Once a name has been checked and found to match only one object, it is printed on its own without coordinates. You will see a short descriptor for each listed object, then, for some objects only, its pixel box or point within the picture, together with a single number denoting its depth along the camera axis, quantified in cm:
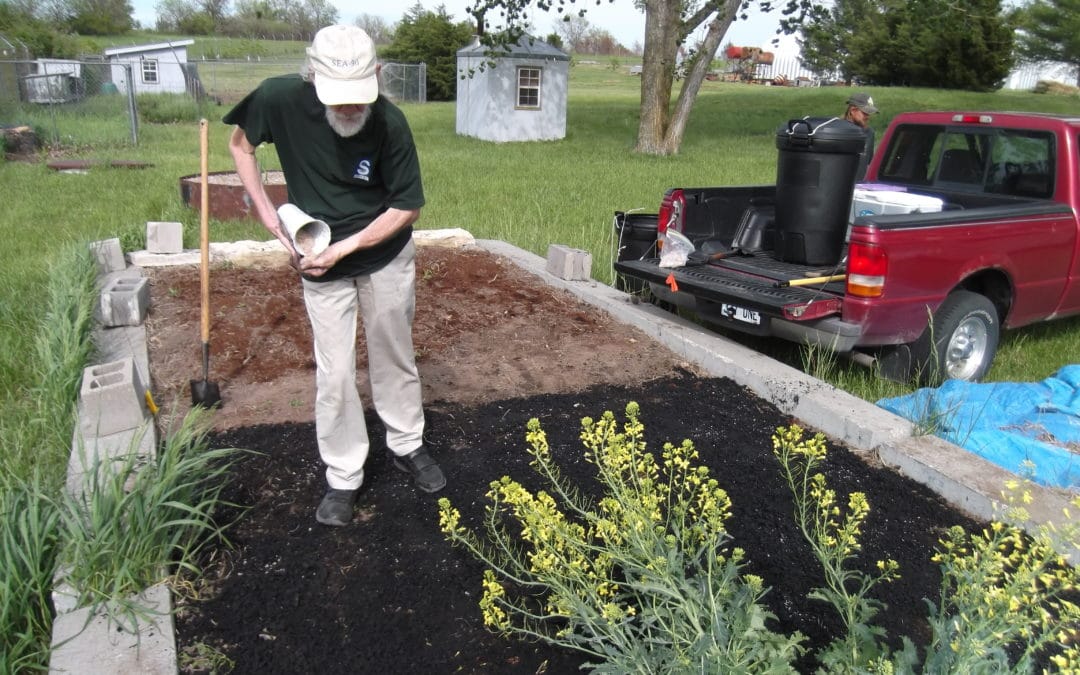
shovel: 433
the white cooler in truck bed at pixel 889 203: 560
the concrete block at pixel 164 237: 719
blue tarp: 406
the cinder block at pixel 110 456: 296
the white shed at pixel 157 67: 3764
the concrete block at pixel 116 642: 245
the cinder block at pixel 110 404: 370
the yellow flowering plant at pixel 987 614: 176
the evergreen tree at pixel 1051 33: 3866
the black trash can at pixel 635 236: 638
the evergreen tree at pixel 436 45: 4059
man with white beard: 312
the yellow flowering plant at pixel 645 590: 195
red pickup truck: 468
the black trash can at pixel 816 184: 534
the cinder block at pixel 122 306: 548
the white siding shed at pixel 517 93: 2292
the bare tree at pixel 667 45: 1714
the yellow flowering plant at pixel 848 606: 202
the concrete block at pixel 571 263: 674
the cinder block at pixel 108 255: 681
